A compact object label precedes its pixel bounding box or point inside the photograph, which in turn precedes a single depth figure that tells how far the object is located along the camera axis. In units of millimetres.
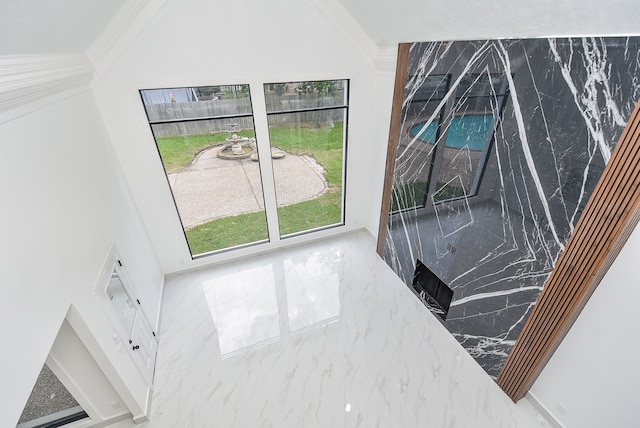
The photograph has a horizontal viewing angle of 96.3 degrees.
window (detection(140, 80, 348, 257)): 3805
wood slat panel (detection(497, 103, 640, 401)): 1749
